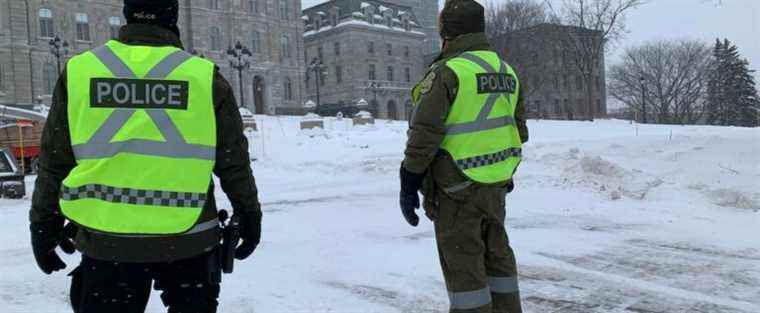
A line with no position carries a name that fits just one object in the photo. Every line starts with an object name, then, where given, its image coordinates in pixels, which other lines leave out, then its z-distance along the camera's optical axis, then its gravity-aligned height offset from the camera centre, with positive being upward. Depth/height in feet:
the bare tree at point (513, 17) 193.57 +28.87
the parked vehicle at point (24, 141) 77.46 -1.30
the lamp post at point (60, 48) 144.05 +18.88
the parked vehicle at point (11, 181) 45.47 -3.51
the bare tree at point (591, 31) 156.87 +19.71
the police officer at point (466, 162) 12.38 -0.87
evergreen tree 208.85 +5.58
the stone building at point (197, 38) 161.58 +24.51
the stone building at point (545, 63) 187.52 +15.77
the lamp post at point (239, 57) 138.41 +15.80
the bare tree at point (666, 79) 221.46 +10.82
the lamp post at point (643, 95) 211.88 +5.28
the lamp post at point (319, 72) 244.18 +18.45
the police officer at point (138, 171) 8.85 -0.61
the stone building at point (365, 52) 244.83 +25.67
